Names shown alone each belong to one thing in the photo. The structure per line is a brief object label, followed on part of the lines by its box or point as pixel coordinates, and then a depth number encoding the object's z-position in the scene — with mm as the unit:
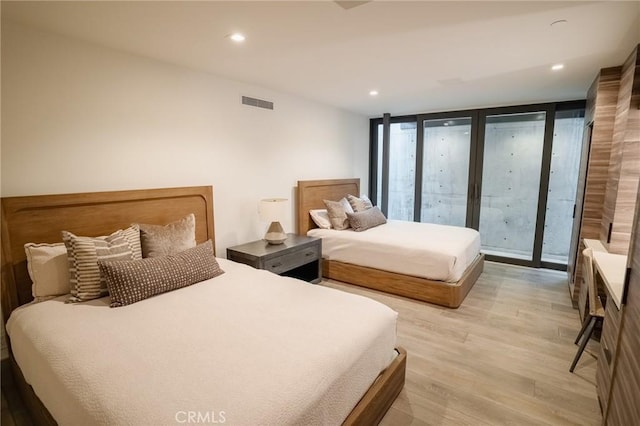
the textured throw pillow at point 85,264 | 1931
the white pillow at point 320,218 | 4254
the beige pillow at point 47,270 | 1948
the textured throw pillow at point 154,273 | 1880
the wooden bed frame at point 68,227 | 1681
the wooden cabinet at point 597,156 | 2928
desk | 1731
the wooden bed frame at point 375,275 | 3270
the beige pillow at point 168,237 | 2277
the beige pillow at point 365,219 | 4141
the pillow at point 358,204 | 4578
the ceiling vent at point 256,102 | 3369
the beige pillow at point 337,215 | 4211
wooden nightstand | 3068
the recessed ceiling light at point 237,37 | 2164
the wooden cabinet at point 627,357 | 1226
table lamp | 3305
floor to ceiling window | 4352
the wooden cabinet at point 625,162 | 2506
